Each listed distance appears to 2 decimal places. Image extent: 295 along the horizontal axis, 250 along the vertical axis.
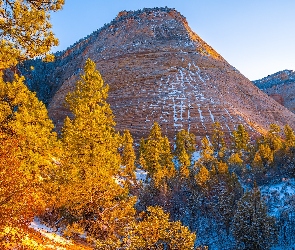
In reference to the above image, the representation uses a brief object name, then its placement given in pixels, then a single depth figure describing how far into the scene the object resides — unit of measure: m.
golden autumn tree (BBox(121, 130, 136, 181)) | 41.08
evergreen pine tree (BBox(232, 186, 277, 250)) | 30.86
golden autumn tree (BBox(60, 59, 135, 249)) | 16.09
